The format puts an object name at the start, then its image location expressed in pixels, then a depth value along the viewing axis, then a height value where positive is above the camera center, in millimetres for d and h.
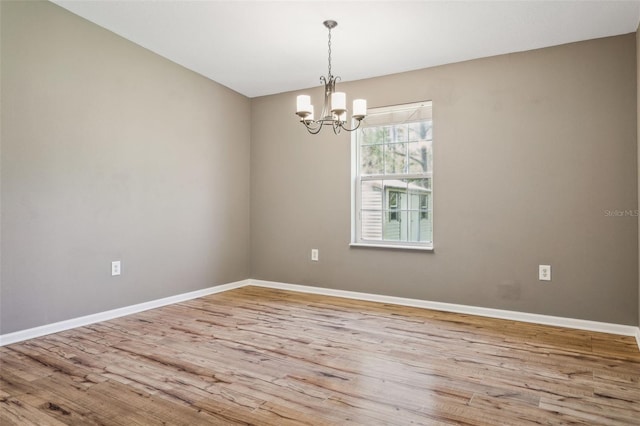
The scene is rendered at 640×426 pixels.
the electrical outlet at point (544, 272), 3242 -440
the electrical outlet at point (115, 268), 3248 -424
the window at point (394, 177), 3875 +445
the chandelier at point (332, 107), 2684 +812
